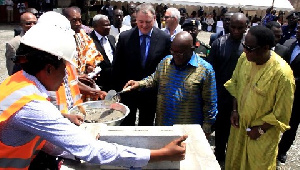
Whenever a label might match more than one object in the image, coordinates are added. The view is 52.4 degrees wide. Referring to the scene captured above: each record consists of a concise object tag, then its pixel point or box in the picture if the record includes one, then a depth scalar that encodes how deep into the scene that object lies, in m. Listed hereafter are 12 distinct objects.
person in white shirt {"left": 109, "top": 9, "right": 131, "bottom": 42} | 6.70
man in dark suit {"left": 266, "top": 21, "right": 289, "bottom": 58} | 4.29
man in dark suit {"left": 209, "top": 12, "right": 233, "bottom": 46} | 5.34
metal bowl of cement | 2.46
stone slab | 1.81
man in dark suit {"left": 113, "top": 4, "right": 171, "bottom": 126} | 3.82
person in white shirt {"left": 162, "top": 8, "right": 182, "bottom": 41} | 5.47
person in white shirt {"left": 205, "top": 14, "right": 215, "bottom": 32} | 18.28
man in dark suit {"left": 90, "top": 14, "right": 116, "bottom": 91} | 4.59
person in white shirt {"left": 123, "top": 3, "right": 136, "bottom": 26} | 7.86
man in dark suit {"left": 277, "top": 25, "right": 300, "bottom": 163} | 4.08
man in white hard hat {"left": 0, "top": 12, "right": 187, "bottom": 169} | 1.41
